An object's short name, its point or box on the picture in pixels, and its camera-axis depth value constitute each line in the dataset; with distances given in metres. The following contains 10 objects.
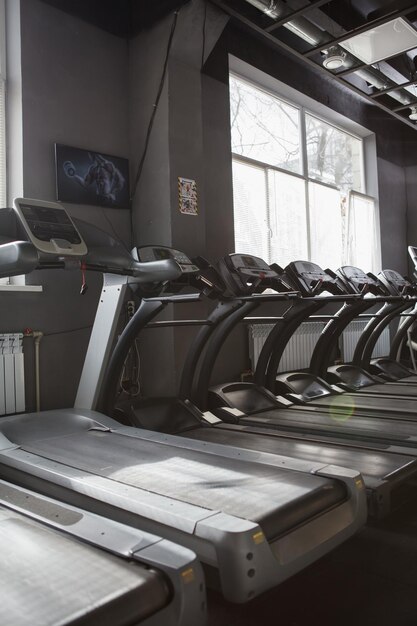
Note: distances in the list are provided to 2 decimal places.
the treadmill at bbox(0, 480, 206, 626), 1.12
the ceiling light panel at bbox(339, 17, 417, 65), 4.51
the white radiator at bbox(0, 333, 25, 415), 3.46
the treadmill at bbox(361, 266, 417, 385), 5.41
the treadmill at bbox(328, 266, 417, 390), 4.91
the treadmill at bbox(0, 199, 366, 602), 1.50
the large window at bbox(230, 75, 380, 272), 5.64
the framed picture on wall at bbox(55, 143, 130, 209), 3.97
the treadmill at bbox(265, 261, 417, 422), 4.08
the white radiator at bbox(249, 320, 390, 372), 5.23
